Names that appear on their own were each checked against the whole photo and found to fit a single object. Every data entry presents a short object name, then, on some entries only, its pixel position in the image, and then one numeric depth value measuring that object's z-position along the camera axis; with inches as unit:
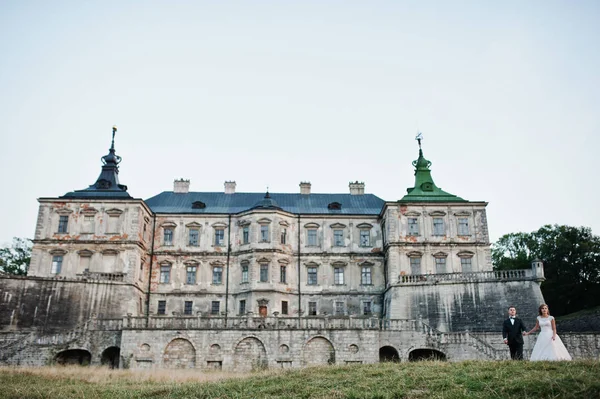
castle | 1183.6
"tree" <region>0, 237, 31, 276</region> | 2174.0
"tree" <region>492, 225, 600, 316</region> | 1780.3
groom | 588.1
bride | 526.0
